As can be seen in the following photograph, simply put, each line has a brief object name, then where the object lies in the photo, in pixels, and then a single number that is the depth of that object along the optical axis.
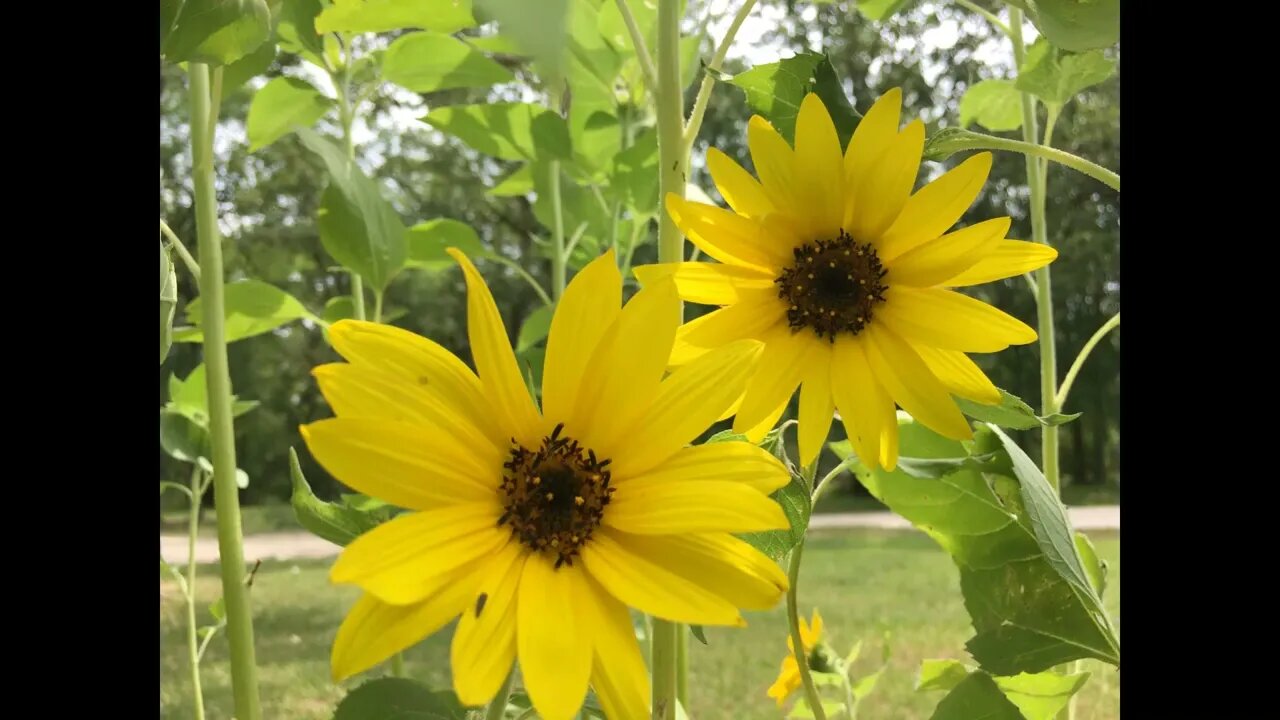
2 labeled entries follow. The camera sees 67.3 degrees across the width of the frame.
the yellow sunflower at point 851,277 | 0.16
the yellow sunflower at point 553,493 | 0.13
